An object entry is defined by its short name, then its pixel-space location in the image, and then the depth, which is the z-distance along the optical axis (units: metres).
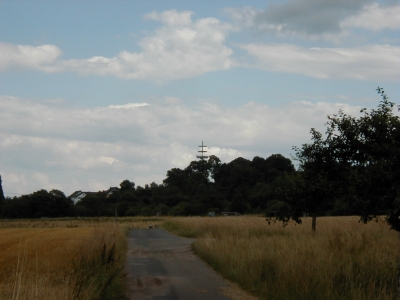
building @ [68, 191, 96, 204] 187.30
